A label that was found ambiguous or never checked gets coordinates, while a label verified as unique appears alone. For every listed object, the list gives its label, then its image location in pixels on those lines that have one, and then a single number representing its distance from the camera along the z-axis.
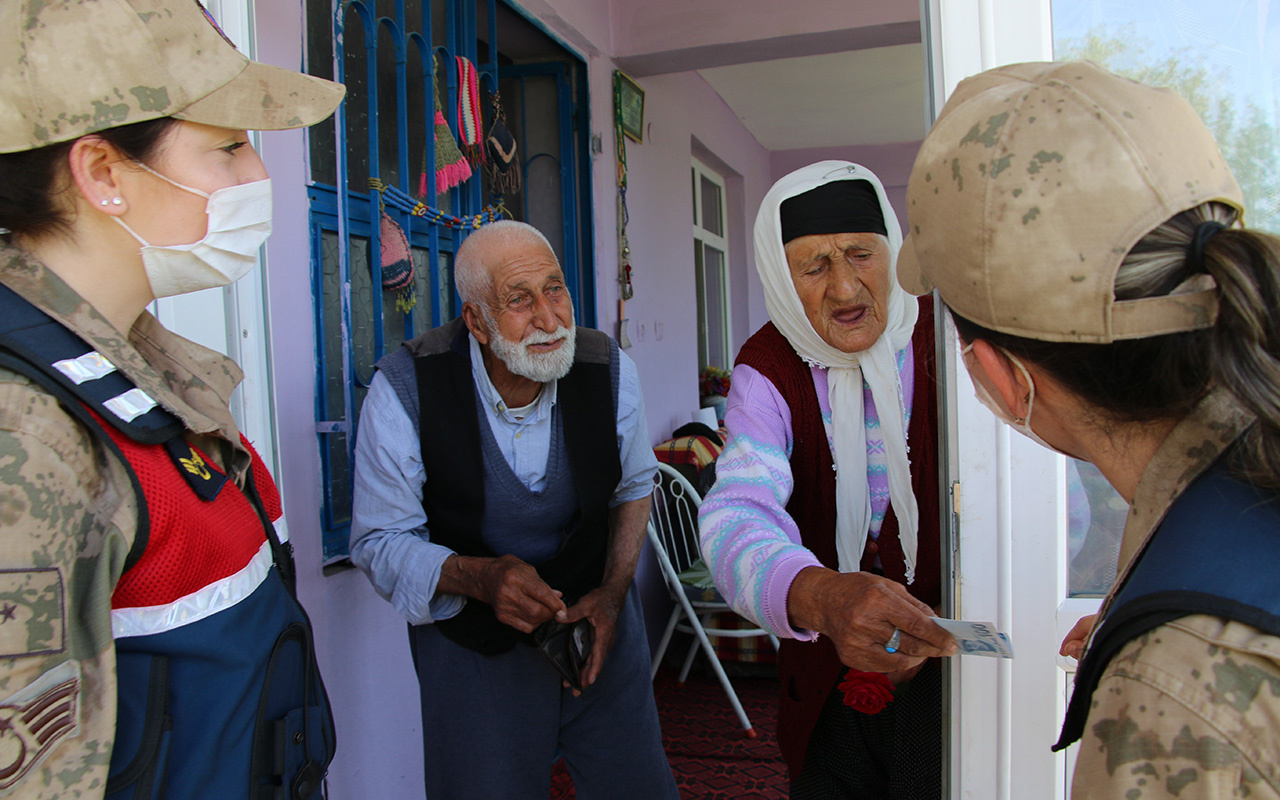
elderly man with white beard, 1.77
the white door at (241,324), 1.48
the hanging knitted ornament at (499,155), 3.15
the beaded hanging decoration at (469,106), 2.75
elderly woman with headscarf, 1.51
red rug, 3.08
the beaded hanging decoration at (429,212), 2.33
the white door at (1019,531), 1.25
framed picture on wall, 3.96
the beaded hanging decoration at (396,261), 2.36
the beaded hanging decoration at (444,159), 2.60
